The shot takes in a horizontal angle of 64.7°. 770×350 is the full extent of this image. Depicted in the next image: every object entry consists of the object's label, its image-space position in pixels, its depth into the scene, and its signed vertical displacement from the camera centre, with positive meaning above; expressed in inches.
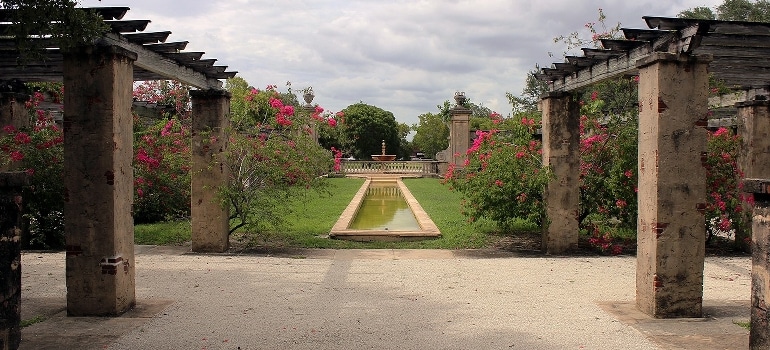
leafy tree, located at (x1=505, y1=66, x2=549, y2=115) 1950.1 +257.5
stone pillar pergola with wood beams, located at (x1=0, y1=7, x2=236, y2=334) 238.4 -0.3
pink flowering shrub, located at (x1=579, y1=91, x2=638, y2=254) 397.1 -3.0
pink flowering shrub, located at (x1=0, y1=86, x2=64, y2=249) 398.0 -3.7
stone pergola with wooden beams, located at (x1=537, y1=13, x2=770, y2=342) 241.3 +6.7
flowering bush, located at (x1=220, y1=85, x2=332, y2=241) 403.5 +5.4
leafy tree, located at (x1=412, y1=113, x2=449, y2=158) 2411.4 +137.4
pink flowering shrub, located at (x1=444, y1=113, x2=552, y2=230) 410.6 -5.3
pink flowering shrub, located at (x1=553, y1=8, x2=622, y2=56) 432.1 +96.6
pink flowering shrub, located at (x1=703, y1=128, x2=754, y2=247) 393.1 -14.1
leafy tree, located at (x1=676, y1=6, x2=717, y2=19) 1370.1 +356.6
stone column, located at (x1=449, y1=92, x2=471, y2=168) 1211.9 +78.3
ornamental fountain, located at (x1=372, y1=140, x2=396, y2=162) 1711.4 +28.4
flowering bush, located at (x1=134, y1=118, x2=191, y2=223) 442.9 -1.4
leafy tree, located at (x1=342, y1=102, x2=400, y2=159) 2324.1 +148.8
